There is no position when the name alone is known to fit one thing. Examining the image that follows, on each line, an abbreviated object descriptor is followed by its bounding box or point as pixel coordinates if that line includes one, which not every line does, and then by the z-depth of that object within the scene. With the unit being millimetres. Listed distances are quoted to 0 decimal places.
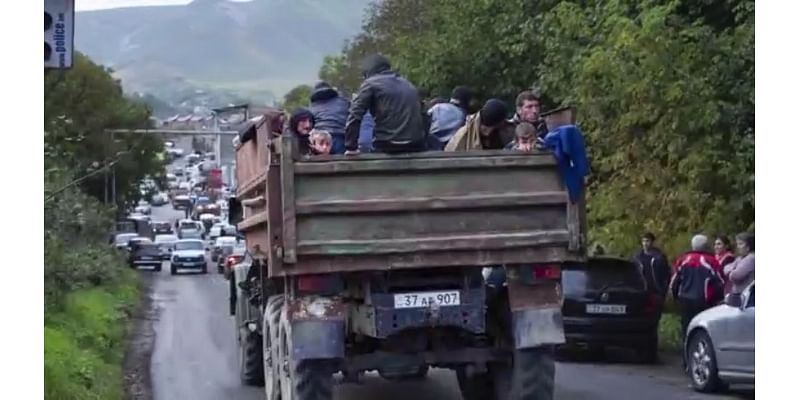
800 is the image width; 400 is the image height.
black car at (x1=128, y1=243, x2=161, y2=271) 64038
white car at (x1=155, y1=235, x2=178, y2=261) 68469
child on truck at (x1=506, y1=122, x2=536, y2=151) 10922
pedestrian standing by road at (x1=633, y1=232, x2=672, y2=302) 18578
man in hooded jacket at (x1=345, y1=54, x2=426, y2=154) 10719
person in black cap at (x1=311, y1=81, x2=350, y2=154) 11625
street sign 9219
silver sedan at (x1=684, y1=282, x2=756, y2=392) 13344
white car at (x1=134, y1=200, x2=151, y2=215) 107125
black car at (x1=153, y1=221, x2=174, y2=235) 88112
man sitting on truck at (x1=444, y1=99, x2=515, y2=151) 11352
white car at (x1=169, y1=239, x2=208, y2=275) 60594
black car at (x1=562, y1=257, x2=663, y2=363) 17453
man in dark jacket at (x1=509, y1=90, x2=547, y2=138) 11383
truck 10312
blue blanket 10680
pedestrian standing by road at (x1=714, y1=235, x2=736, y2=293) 17172
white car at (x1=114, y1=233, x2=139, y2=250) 60744
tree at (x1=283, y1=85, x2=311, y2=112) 69688
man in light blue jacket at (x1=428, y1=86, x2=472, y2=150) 11967
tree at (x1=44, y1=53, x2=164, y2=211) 22672
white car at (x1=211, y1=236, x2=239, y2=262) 64700
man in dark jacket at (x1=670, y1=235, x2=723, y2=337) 16812
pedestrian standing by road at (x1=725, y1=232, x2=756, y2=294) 14758
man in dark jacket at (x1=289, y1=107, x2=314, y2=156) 11227
